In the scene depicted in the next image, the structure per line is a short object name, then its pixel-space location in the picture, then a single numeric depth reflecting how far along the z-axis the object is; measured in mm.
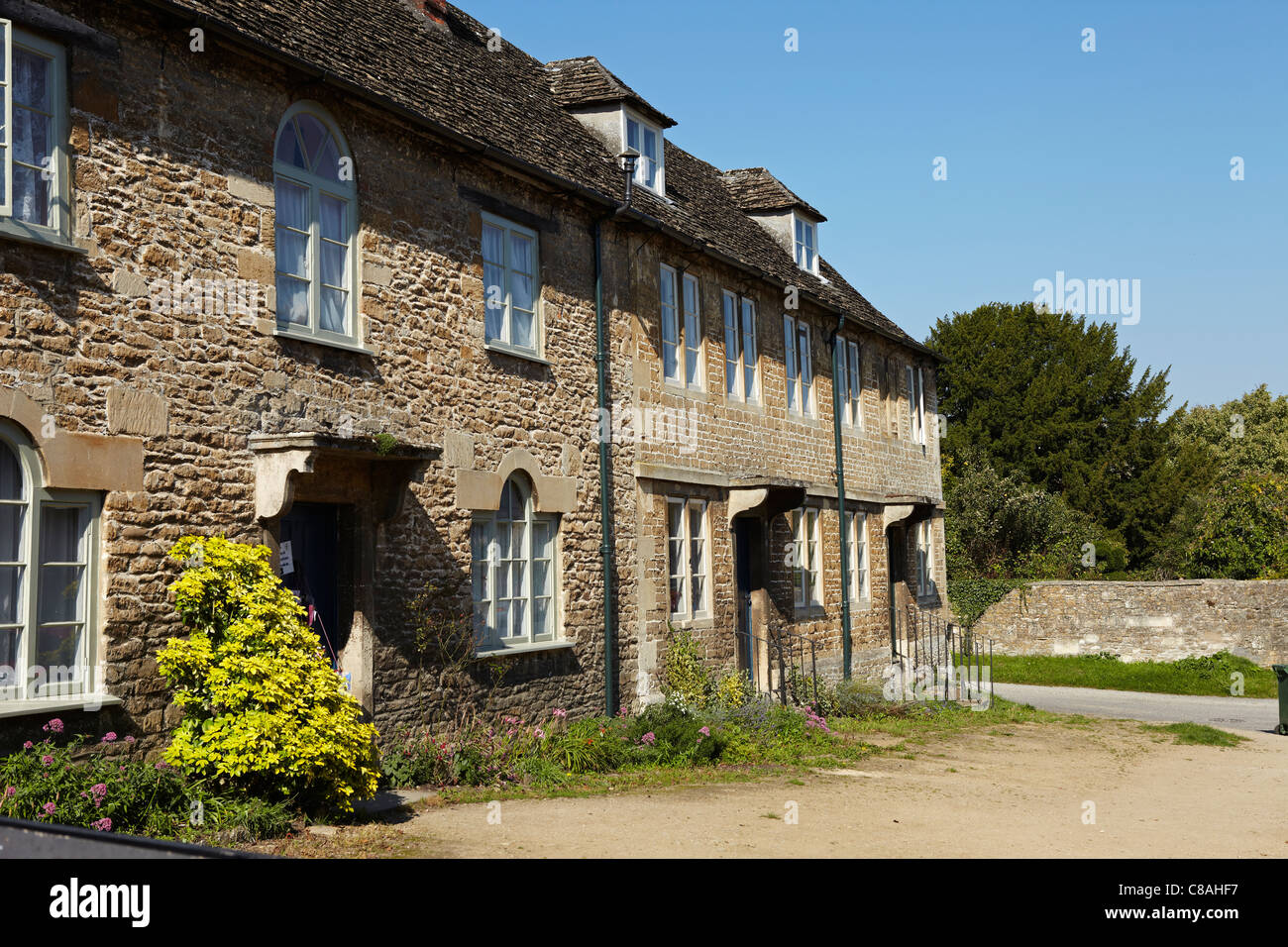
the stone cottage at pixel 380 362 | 7980
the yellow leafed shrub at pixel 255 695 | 7949
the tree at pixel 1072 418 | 41500
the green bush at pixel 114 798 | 6957
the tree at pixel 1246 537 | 28156
